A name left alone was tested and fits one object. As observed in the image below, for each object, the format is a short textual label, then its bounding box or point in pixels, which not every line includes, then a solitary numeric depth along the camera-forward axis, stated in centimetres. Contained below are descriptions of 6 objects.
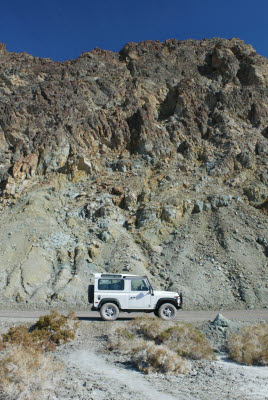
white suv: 1471
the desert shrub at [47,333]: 1079
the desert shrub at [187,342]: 1014
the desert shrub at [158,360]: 888
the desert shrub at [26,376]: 665
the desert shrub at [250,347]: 1012
